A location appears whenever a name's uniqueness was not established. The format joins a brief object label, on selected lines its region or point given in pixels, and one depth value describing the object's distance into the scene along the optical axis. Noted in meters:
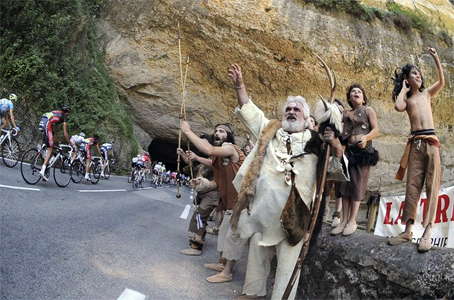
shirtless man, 3.04
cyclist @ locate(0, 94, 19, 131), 9.88
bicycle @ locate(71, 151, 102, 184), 11.06
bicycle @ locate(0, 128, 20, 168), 9.81
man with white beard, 3.04
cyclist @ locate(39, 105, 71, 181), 8.57
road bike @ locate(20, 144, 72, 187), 7.99
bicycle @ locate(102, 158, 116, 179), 14.11
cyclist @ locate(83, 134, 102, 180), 11.31
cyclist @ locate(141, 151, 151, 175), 17.62
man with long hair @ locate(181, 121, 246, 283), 3.94
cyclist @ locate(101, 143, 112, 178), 14.92
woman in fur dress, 3.63
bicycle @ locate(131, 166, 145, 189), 14.25
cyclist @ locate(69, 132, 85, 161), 11.26
